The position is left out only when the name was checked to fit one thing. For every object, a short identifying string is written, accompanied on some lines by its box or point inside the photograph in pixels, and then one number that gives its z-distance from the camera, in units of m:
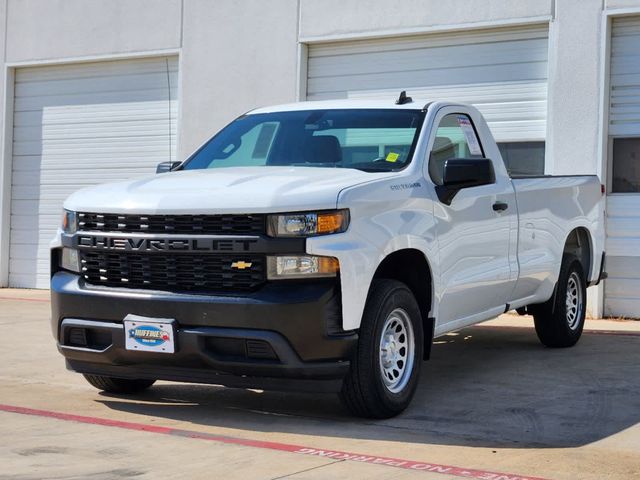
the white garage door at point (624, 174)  12.82
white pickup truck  6.31
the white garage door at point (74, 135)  16.41
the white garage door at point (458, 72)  13.38
